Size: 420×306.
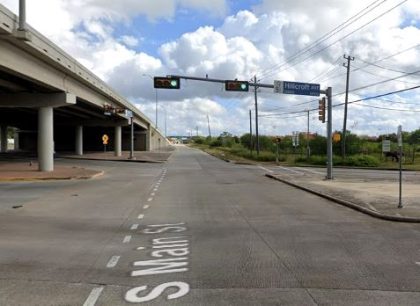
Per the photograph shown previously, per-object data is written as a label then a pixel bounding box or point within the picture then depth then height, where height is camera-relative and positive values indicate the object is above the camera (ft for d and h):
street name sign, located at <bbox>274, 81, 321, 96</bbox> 106.83 +10.04
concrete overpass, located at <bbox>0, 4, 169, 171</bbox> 82.58 +11.72
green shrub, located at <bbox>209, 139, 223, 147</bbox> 575.79 -2.77
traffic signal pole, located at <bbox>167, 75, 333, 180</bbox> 106.63 +6.56
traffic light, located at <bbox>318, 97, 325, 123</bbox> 109.70 +5.98
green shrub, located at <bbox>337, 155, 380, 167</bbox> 190.01 -7.24
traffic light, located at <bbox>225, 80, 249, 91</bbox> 105.70 +10.54
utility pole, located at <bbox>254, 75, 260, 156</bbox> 236.16 +12.90
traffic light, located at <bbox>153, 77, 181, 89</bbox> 107.14 +11.28
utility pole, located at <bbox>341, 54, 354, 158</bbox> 195.83 +15.75
